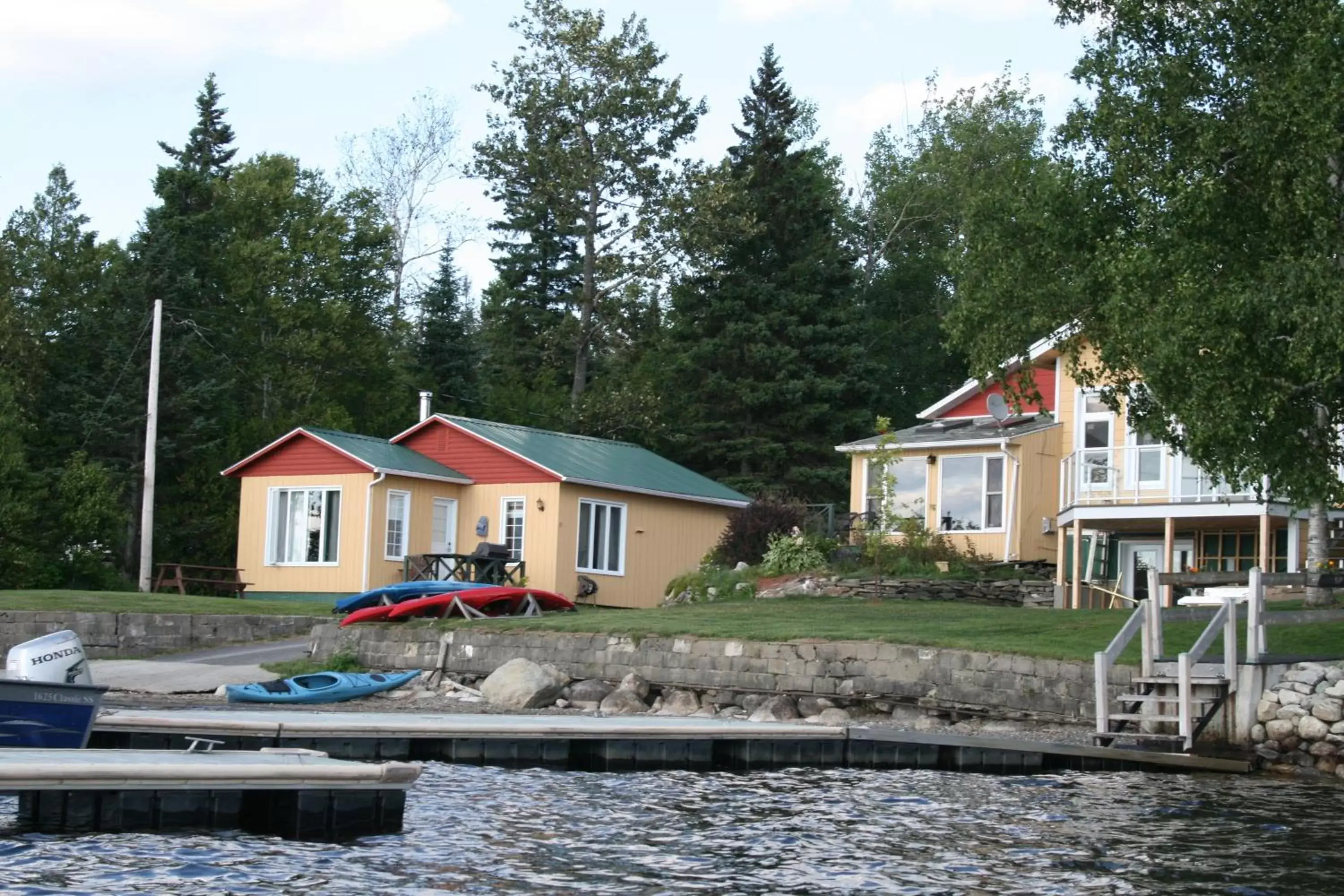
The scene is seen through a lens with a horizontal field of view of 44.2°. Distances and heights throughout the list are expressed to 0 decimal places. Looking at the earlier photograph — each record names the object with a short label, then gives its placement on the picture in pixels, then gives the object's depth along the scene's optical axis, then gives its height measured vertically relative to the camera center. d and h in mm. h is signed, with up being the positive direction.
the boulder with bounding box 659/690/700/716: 23031 -2125
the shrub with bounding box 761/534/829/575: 33656 +24
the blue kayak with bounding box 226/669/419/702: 22938 -2142
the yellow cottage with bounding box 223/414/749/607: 35219 +733
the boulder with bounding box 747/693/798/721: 22000 -2059
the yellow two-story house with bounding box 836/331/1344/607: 30094 +1367
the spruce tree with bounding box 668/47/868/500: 50938 +6976
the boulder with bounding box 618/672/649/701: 23500 -1911
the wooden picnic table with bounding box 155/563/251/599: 36562 -1075
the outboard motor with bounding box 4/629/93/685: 14219 -1145
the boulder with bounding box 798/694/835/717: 21906 -1963
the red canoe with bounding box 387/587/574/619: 27438 -1004
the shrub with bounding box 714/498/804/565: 35750 +586
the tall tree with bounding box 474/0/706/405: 51281 +12934
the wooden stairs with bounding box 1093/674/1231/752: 18094 -1591
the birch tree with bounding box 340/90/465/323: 58188 +12117
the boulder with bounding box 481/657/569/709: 23656 -2004
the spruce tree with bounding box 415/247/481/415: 55844 +6608
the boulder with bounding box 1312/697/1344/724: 17641 -1418
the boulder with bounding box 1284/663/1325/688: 17984 -1092
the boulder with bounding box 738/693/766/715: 22453 -1998
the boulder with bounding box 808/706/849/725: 21562 -2082
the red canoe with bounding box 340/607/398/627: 27344 -1233
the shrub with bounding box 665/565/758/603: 32844 -628
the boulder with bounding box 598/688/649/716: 23078 -2158
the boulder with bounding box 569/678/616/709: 23797 -2069
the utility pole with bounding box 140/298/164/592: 36938 +981
